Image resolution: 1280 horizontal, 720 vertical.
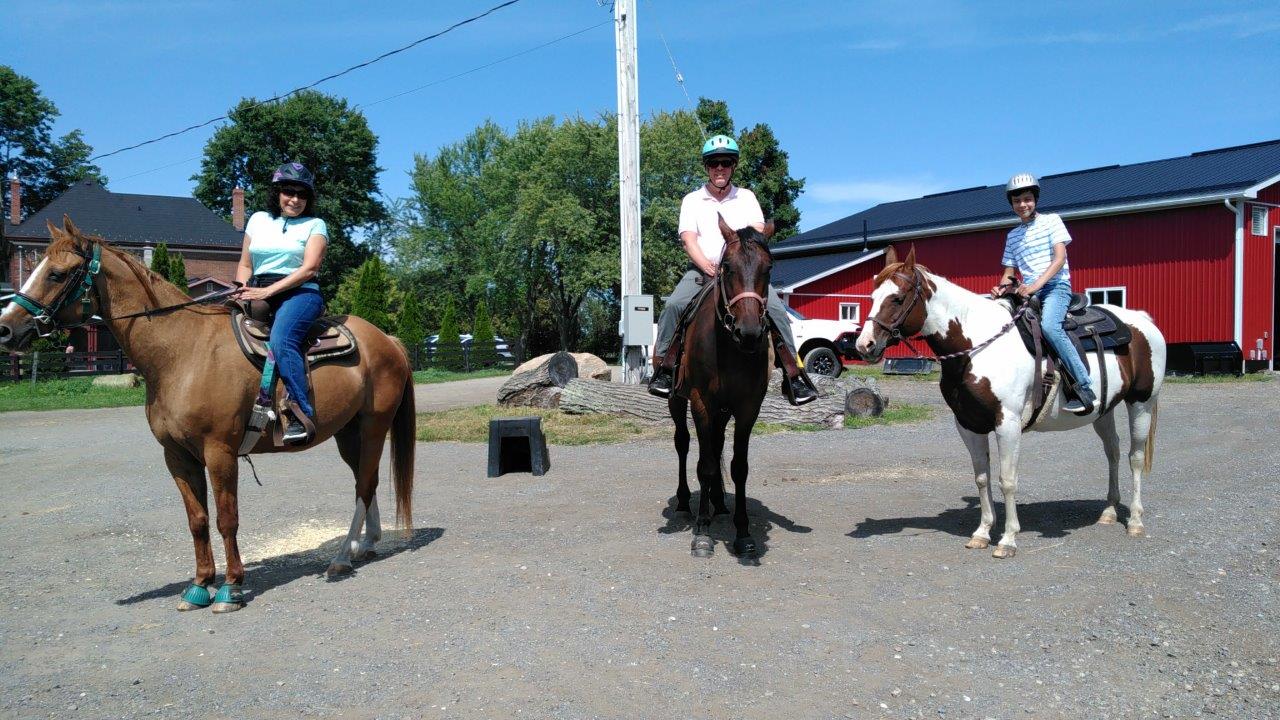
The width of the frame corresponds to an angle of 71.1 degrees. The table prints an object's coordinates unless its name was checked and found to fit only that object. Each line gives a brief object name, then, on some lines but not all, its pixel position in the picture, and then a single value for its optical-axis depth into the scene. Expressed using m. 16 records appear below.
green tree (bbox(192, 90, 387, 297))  56.53
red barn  23.45
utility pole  16.61
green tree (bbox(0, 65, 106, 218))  59.72
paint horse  6.24
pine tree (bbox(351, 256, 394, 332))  35.44
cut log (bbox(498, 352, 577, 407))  16.36
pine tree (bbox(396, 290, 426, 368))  36.00
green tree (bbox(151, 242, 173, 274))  35.38
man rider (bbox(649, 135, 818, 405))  6.71
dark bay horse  5.67
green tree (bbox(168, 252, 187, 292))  35.97
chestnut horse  5.19
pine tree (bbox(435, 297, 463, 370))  35.56
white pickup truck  22.69
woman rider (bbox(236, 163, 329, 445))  5.73
